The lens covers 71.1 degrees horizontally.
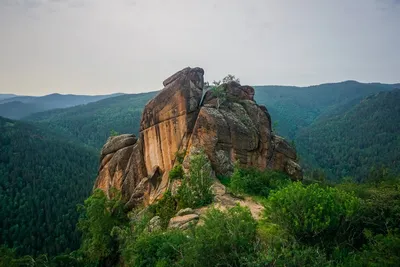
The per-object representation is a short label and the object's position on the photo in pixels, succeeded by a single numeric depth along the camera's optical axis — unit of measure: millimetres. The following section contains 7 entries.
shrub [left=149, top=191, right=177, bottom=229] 20688
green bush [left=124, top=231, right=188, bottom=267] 12836
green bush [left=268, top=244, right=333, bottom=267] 9359
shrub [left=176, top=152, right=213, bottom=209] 20094
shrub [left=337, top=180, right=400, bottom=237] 11678
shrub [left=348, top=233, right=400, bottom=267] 8818
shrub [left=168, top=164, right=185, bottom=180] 24802
